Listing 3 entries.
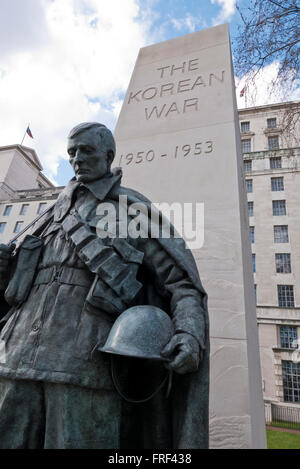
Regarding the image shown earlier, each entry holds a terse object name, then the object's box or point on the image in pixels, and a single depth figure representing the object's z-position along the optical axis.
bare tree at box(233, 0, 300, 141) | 5.27
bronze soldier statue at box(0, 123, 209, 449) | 1.61
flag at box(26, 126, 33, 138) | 38.71
